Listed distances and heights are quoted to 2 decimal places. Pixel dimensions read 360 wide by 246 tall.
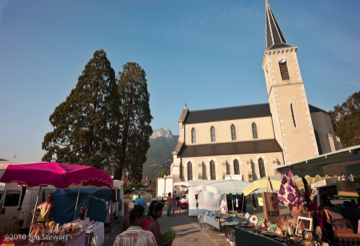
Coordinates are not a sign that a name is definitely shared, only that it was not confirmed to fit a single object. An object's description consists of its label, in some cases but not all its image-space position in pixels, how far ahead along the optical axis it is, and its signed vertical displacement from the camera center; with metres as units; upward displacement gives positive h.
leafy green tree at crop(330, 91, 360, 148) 35.06 +14.58
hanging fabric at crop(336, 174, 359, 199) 4.84 +0.07
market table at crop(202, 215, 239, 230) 7.97 -1.28
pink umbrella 4.75 +0.45
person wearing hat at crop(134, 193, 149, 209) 7.94 -0.34
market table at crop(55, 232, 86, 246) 5.16 -1.35
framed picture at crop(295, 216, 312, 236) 4.93 -0.82
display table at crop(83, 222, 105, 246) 6.89 -1.53
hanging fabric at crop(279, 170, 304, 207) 5.71 +0.00
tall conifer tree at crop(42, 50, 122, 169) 17.12 +6.48
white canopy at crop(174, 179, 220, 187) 17.27 +0.86
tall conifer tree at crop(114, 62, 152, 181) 23.88 +9.34
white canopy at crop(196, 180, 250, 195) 11.95 +0.31
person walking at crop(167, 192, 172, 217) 15.62 -0.83
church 27.30 +8.94
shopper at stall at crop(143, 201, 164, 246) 3.16 -0.45
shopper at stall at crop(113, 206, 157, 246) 2.57 -0.58
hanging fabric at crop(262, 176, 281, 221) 5.90 -0.41
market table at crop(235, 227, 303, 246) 4.60 -1.18
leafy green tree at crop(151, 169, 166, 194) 71.08 +6.69
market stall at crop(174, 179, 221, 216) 14.36 -0.77
